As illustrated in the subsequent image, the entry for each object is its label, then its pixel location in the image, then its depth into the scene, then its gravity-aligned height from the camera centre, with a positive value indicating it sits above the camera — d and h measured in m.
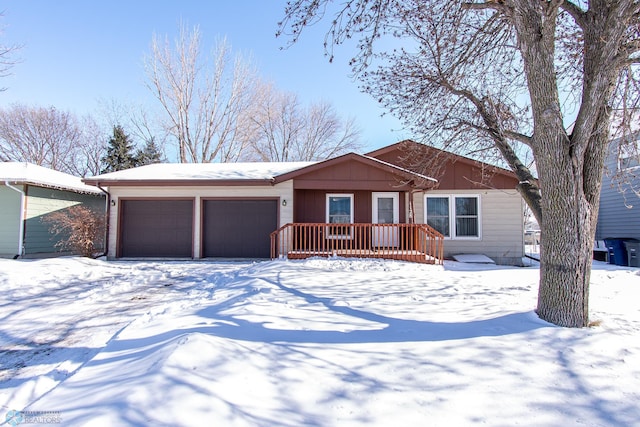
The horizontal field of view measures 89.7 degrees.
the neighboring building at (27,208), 10.59 +0.59
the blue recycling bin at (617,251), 10.81 -0.84
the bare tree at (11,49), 7.40 +4.07
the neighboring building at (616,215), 11.91 +0.48
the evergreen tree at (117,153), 22.67 +5.12
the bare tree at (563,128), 3.66 +1.23
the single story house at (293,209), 9.92 +0.58
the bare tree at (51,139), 22.78 +6.47
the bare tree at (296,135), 25.94 +7.44
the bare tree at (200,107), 21.45 +8.46
